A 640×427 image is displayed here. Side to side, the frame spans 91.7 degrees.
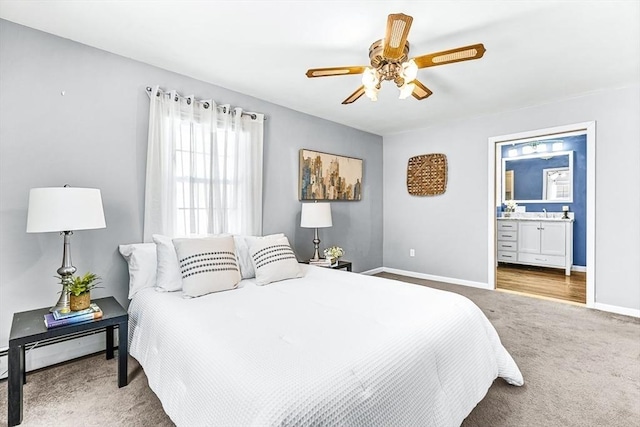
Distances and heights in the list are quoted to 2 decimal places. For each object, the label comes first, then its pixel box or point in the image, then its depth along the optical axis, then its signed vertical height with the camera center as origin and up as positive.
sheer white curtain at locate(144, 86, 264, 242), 2.69 +0.41
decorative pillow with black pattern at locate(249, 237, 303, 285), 2.55 -0.42
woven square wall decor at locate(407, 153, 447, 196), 4.66 +0.62
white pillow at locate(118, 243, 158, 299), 2.35 -0.43
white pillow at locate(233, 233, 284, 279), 2.70 -0.39
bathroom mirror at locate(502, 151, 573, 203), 5.61 +0.73
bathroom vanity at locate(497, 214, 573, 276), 5.25 -0.45
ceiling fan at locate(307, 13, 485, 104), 1.77 +1.01
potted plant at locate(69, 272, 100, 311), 1.93 -0.52
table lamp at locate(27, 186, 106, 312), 1.79 -0.02
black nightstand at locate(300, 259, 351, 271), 3.72 -0.63
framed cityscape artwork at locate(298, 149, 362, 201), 4.03 +0.51
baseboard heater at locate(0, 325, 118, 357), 2.09 -0.95
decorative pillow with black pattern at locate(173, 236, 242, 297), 2.17 -0.40
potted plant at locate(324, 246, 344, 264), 3.75 -0.50
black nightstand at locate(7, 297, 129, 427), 1.63 -0.70
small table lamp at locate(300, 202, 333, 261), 3.62 -0.03
